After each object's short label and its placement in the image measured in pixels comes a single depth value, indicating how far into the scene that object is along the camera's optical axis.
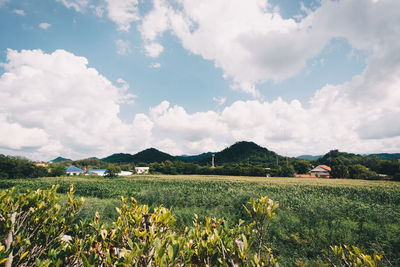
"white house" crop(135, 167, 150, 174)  84.06
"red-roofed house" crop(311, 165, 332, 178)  70.20
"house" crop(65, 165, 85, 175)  80.26
